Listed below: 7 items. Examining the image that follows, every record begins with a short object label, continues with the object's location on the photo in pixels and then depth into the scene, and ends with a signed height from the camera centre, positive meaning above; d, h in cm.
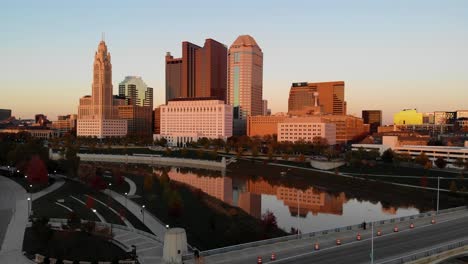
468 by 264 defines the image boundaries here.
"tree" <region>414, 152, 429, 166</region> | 10129 -786
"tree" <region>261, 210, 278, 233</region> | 4584 -1085
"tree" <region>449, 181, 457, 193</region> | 7169 -1041
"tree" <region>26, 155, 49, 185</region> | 6531 -802
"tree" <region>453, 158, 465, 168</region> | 9462 -805
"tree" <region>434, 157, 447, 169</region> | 9875 -837
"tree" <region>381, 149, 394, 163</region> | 10700 -760
